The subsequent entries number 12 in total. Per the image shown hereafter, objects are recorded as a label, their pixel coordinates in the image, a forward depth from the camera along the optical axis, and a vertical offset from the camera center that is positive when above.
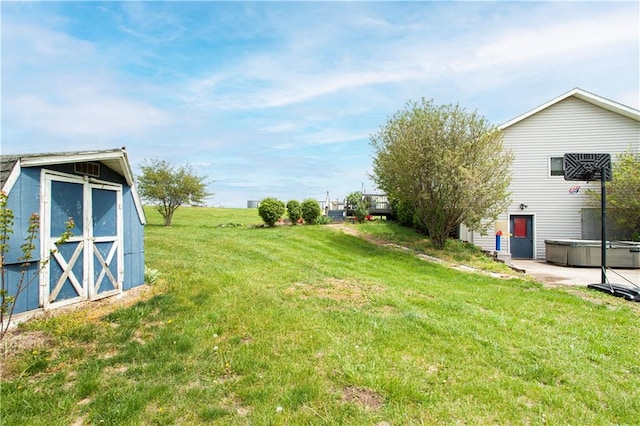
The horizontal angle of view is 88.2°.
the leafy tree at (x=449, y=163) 12.21 +1.93
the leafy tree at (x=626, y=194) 13.70 +0.81
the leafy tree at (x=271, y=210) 17.27 +0.22
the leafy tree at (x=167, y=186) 18.19 +1.58
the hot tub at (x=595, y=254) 12.12 -1.53
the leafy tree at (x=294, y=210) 18.20 +0.23
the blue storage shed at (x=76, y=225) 4.43 -0.16
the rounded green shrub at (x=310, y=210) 18.03 +0.22
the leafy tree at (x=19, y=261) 3.65 -0.61
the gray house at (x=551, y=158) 15.41 +2.63
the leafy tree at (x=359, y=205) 20.30 +0.58
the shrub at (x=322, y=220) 18.34 -0.33
